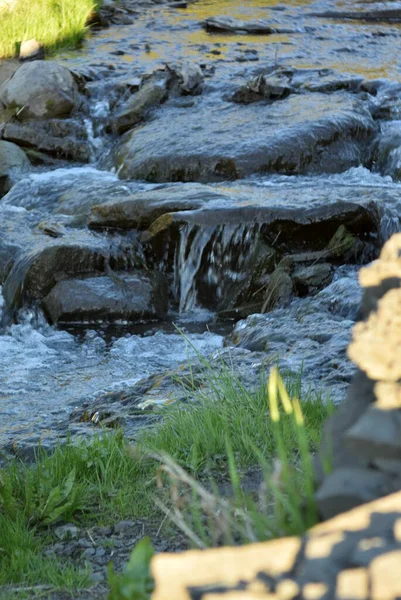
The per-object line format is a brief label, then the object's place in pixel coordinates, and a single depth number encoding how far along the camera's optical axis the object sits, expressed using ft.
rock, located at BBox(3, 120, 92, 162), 72.02
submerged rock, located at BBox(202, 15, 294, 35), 99.81
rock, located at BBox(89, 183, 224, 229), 51.42
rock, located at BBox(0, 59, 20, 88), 83.35
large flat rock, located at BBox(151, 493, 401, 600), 8.41
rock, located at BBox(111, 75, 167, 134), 73.82
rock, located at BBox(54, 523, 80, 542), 20.92
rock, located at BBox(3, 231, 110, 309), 48.80
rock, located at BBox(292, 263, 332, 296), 45.83
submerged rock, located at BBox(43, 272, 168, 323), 47.83
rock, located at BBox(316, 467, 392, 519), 10.25
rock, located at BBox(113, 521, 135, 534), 20.94
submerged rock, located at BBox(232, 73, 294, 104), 73.00
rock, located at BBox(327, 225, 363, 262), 48.62
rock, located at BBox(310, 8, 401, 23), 105.50
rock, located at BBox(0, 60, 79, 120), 75.87
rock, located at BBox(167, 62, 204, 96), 77.10
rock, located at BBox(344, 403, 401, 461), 10.11
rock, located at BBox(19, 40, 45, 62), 89.71
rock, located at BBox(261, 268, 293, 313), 44.93
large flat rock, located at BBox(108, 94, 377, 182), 60.80
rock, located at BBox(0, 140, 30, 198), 68.46
